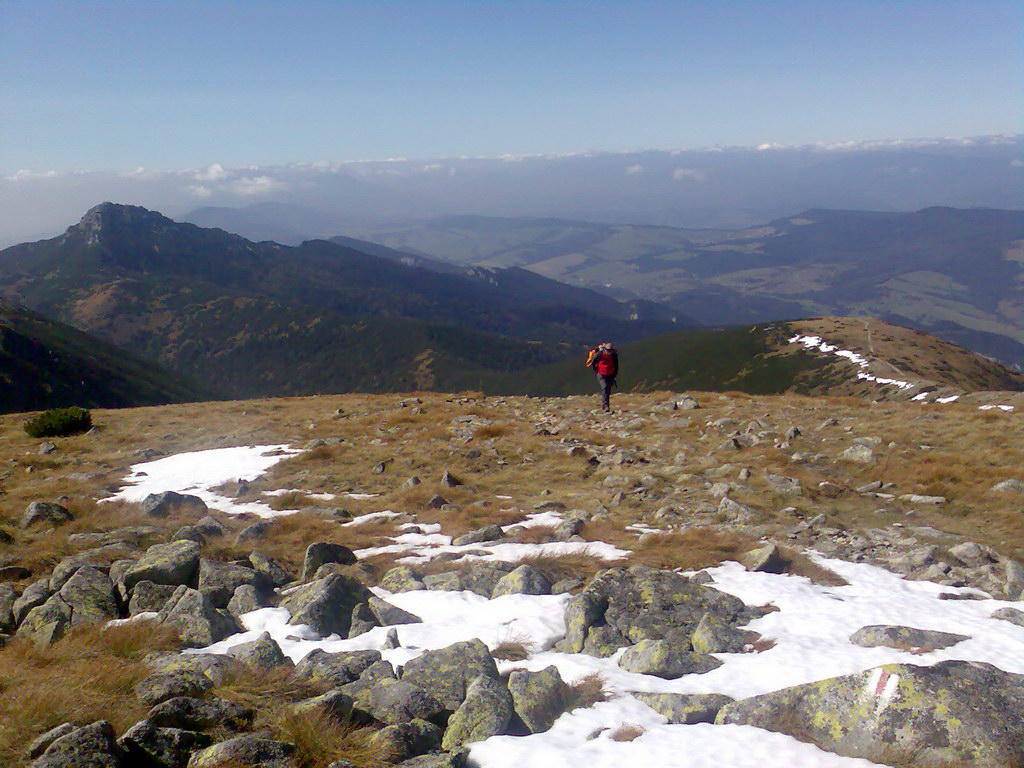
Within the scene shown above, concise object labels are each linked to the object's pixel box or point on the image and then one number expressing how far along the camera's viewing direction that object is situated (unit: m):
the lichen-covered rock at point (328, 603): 8.50
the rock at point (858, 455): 16.28
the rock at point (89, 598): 8.33
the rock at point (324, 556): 10.63
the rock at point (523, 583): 9.77
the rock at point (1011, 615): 8.25
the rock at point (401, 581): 10.23
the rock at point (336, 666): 6.86
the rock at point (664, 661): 7.32
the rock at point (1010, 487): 13.30
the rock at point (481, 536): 12.58
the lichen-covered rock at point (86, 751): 4.59
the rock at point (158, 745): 4.89
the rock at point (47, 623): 7.52
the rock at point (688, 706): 6.26
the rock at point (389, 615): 8.80
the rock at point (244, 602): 9.03
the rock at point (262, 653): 7.03
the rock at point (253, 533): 12.34
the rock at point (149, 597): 8.73
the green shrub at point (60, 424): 23.72
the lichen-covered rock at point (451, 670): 6.68
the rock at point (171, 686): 5.78
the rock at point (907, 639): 7.47
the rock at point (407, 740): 5.46
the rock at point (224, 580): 9.35
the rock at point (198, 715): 5.34
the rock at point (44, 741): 4.78
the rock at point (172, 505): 13.91
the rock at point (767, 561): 10.52
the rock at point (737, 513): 12.95
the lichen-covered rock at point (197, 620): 7.96
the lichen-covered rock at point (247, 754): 4.86
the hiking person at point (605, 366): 25.42
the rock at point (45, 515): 12.71
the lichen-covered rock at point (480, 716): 5.94
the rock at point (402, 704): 6.12
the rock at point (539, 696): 6.29
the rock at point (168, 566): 9.45
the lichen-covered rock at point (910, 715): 5.26
